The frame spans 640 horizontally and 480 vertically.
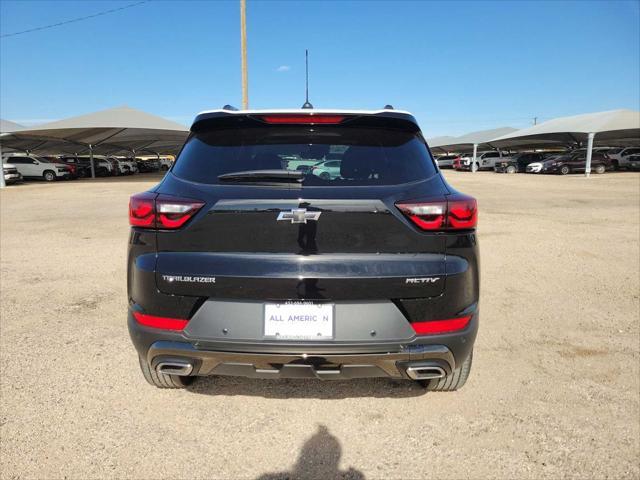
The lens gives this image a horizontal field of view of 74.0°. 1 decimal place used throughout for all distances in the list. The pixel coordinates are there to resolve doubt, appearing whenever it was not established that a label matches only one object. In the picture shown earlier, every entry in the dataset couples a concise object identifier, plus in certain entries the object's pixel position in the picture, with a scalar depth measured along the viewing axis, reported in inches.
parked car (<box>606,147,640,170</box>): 1285.7
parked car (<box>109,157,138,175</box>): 1546.5
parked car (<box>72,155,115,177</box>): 1419.8
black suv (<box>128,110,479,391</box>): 81.4
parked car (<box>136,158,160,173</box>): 1766.7
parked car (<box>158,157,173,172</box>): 2002.2
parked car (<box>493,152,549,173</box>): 1480.1
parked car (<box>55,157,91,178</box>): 1248.8
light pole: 591.8
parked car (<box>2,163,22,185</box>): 1038.1
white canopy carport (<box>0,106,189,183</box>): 983.0
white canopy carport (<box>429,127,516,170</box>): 1860.2
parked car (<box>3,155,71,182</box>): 1159.0
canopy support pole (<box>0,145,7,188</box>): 972.6
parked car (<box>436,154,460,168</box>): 2041.1
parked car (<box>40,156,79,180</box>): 1217.9
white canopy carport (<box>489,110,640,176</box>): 1144.8
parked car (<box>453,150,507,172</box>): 1621.6
